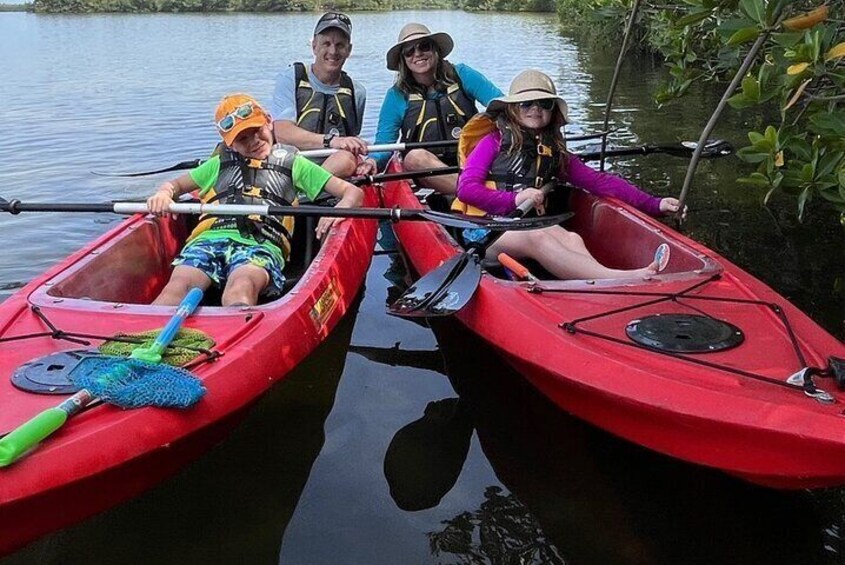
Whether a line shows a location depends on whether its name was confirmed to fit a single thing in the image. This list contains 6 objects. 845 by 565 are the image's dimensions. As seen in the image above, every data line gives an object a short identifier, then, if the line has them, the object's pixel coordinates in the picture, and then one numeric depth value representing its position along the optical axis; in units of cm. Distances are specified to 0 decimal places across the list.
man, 564
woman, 546
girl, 399
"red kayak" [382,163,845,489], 236
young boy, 375
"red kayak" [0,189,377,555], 227
